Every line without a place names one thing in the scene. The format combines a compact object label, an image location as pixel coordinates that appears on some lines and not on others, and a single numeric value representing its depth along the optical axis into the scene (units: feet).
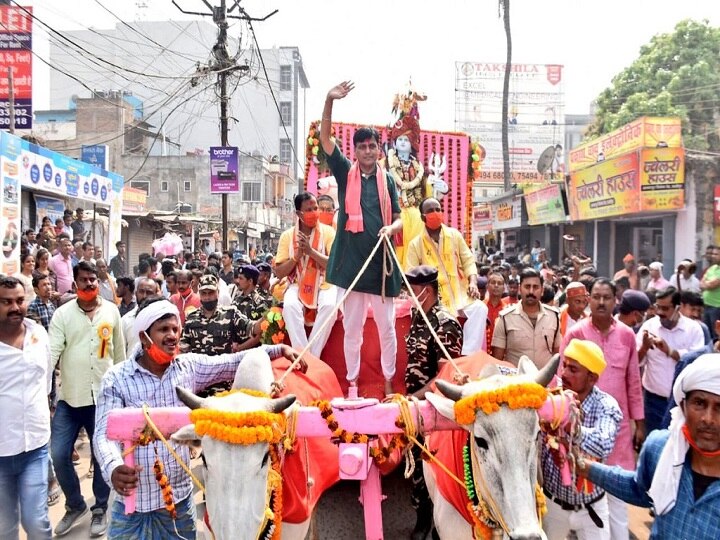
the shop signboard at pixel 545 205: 70.41
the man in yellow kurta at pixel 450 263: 17.88
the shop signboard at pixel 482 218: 96.84
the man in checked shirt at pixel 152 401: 11.07
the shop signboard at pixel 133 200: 78.28
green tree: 90.89
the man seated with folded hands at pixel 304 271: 17.21
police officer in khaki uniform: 18.25
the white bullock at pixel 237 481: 8.57
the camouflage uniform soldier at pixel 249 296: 21.10
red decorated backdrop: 28.32
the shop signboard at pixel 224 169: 52.06
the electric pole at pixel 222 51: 54.49
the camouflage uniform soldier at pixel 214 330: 18.48
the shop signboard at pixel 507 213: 85.59
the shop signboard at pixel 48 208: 50.19
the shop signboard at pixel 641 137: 57.21
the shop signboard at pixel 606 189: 52.39
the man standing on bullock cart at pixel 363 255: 15.15
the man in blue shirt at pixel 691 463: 7.93
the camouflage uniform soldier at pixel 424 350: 14.96
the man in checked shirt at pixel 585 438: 11.60
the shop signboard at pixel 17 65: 47.39
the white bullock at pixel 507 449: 8.62
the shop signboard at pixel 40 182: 37.99
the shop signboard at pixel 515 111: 113.91
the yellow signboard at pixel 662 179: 49.88
